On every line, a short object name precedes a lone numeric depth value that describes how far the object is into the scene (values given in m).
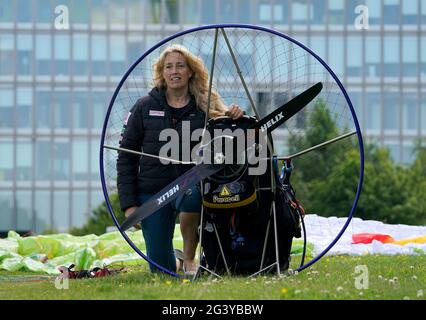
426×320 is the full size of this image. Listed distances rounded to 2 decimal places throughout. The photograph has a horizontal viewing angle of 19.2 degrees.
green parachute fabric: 16.28
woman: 12.53
